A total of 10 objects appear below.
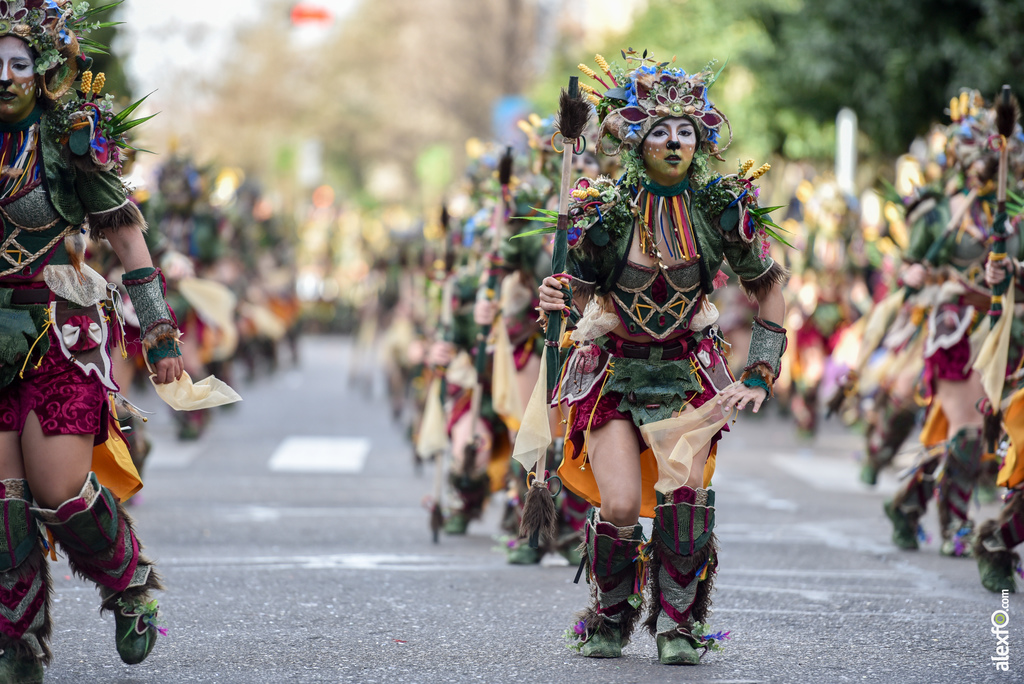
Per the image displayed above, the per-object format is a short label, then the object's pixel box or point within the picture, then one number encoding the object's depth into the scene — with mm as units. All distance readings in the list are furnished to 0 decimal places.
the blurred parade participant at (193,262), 26328
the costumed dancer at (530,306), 16203
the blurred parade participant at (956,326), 16578
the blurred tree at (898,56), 35187
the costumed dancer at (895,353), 18766
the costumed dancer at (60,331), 10312
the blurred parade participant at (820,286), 32656
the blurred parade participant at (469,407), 17953
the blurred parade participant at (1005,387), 14008
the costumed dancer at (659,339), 11242
